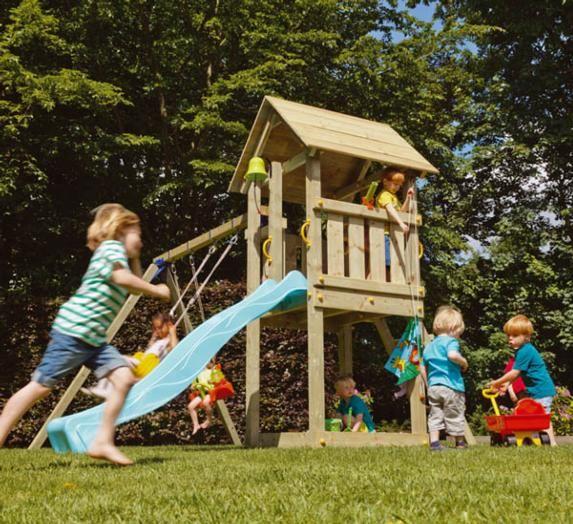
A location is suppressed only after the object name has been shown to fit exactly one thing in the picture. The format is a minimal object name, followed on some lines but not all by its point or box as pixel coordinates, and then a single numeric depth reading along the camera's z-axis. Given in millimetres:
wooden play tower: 7223
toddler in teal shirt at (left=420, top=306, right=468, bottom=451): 6191
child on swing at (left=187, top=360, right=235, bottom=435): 8250
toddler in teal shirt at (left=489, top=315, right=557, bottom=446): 6984
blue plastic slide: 6273
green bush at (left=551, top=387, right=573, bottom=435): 11336
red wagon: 6582
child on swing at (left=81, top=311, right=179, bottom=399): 7861
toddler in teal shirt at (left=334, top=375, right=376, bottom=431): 8445
